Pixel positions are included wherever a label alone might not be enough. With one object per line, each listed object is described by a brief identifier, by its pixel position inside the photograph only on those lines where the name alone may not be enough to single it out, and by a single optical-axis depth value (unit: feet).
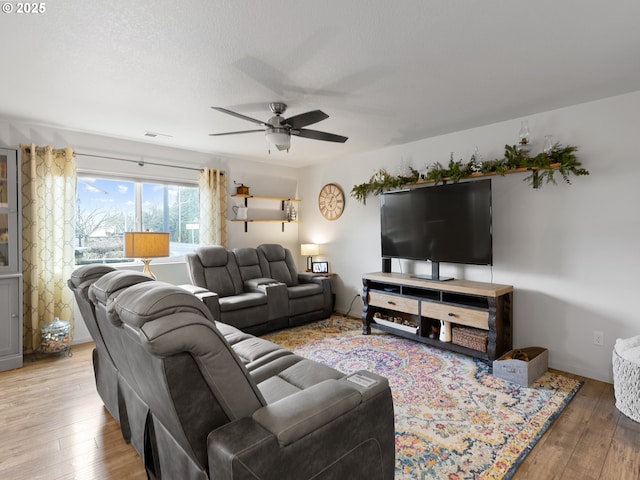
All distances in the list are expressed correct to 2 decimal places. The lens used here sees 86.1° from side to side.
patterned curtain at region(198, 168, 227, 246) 16.05
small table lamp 18.04
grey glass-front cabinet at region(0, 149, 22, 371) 10.59
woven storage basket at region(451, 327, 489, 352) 10.65
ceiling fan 8.60
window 13.58
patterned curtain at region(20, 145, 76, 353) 11.80
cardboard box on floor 9.25
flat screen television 11.25
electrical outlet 9.70
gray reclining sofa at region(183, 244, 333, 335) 13.03
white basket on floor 7.55
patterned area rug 6.34
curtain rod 13.24
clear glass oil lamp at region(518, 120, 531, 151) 10.71
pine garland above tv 10.00
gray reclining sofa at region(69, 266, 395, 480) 3.47
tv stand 10.50
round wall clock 17.28
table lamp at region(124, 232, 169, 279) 10.64
